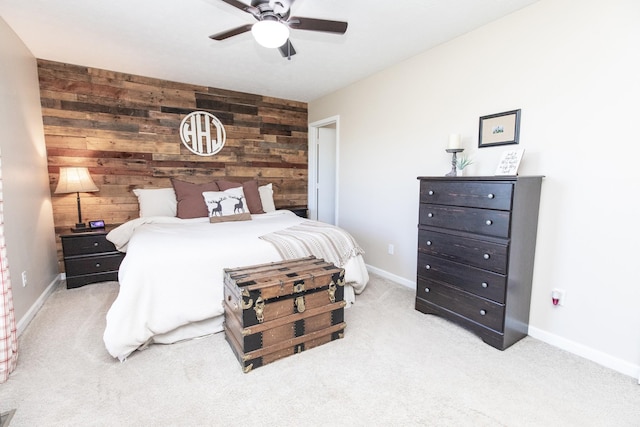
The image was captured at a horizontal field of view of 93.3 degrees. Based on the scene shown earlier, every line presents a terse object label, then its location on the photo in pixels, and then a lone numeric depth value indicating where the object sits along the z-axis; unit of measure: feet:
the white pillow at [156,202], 11.47
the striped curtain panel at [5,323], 5.47
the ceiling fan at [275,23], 5.68
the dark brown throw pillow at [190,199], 11.34
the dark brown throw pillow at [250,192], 12.57
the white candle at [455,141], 8.00
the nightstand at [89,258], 10.05
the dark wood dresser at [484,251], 6.43
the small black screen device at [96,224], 11.03
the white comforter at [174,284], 6.18
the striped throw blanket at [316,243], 8.13
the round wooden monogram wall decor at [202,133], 12.89
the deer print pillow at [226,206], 11.06
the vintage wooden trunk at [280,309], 5.87
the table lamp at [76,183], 10.17
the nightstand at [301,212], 14.90
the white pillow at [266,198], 13.75
